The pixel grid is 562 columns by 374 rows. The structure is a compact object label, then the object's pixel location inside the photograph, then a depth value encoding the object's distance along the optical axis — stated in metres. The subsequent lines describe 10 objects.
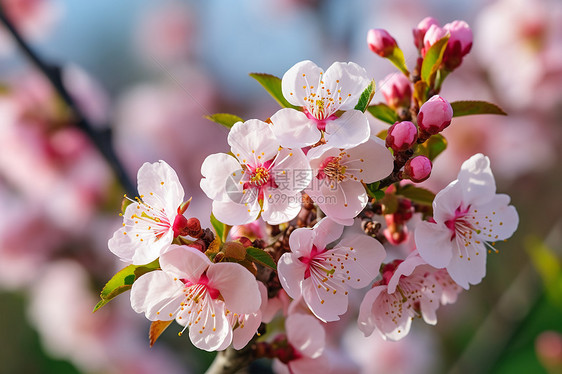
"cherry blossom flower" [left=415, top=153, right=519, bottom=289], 0.47
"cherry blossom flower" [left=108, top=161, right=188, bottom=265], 0.46
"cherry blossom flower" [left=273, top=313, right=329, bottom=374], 0.50
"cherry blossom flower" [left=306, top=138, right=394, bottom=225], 0.46
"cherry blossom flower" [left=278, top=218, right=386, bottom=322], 0.47
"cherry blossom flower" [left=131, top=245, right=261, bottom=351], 0.46
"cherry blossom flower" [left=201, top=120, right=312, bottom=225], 0.46
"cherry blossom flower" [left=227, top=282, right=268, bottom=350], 0.47
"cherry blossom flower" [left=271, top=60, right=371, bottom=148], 0.46
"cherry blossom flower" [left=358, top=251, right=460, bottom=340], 0.48
